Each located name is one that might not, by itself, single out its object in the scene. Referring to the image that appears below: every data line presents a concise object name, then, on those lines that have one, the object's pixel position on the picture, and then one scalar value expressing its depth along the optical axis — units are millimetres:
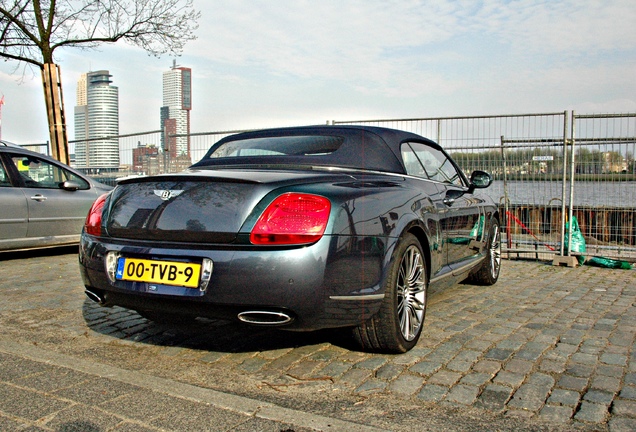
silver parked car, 7688
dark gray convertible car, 3135
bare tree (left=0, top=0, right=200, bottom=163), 12688
